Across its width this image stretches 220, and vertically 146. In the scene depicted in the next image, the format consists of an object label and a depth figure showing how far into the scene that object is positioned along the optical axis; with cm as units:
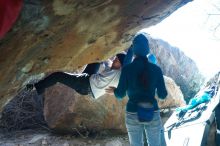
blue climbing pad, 407
